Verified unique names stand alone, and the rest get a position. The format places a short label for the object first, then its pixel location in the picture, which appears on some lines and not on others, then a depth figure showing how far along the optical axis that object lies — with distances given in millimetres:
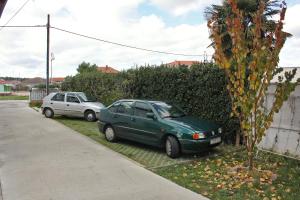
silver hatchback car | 17438
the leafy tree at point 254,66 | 6883
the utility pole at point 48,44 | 25094
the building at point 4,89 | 73300
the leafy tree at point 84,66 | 68475
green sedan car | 8766
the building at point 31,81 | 113975
